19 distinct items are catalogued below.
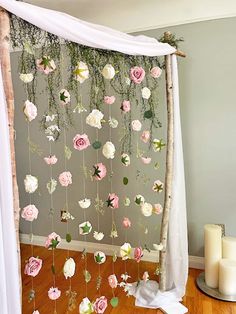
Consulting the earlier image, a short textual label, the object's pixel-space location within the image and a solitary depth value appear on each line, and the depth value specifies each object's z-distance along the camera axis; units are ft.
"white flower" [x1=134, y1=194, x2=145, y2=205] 6.24
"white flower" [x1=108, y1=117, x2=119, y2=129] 5.79
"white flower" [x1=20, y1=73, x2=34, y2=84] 4.27
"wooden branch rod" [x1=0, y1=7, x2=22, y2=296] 3.60
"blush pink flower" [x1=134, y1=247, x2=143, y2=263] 6.21
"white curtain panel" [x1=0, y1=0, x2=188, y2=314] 3.57
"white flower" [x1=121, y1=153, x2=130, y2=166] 5.98
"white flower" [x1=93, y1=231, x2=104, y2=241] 5.44
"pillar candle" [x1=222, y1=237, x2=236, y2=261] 7.14
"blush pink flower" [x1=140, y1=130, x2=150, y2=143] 6.35
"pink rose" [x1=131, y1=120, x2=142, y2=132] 6.23
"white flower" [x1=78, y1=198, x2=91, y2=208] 5.26
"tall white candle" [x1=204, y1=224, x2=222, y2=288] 7.22
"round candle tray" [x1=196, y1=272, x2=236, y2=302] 6.79
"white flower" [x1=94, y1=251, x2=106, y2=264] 5.36
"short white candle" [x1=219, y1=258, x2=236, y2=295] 6.74
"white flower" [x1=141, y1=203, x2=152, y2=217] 6.37
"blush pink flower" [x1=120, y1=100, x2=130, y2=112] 5.90
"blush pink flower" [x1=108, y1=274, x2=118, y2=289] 5.60
